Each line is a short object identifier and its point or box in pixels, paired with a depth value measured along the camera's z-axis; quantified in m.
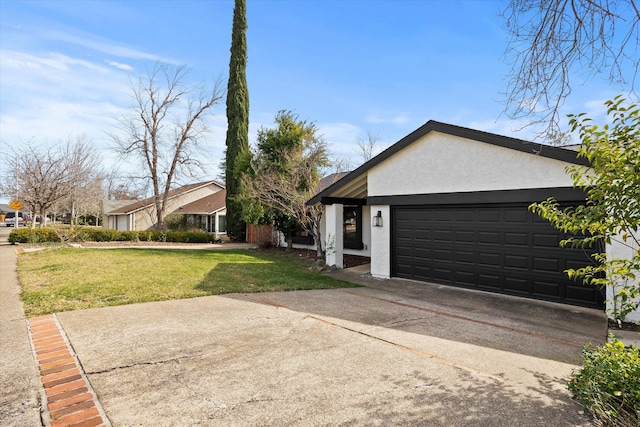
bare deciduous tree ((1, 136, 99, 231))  22.25
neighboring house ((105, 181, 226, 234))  29.23
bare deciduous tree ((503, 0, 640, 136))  3.76
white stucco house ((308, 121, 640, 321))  7.40
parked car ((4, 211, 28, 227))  52.72
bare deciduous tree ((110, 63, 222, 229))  25.12
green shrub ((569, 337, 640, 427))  2.67
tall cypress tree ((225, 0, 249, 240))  23.39
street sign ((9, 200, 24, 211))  21.92
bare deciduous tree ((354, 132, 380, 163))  34.94
